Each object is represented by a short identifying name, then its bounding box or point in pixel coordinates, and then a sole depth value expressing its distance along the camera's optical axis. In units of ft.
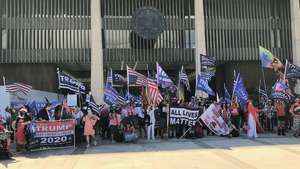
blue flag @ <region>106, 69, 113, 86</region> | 77.17
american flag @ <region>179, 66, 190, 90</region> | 79.61
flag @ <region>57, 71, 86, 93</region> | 64.11
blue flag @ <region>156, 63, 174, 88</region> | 75.66
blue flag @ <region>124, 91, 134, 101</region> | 78.04
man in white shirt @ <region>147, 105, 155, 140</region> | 67.97
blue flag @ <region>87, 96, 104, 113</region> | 67.70
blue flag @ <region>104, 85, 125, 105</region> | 74.08
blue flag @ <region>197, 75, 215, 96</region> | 74.64
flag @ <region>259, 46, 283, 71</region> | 74.79
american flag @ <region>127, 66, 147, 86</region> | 75.15
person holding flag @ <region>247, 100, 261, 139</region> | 67.77
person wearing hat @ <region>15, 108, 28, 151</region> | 56.59
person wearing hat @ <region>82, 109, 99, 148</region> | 61.41
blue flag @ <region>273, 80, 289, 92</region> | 73.61
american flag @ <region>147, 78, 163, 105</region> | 71.26
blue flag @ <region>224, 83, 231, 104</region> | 77.20
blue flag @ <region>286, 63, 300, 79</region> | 75.72
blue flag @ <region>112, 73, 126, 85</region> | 84.71
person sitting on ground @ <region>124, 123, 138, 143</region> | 64.23
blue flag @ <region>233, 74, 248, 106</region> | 73.20
